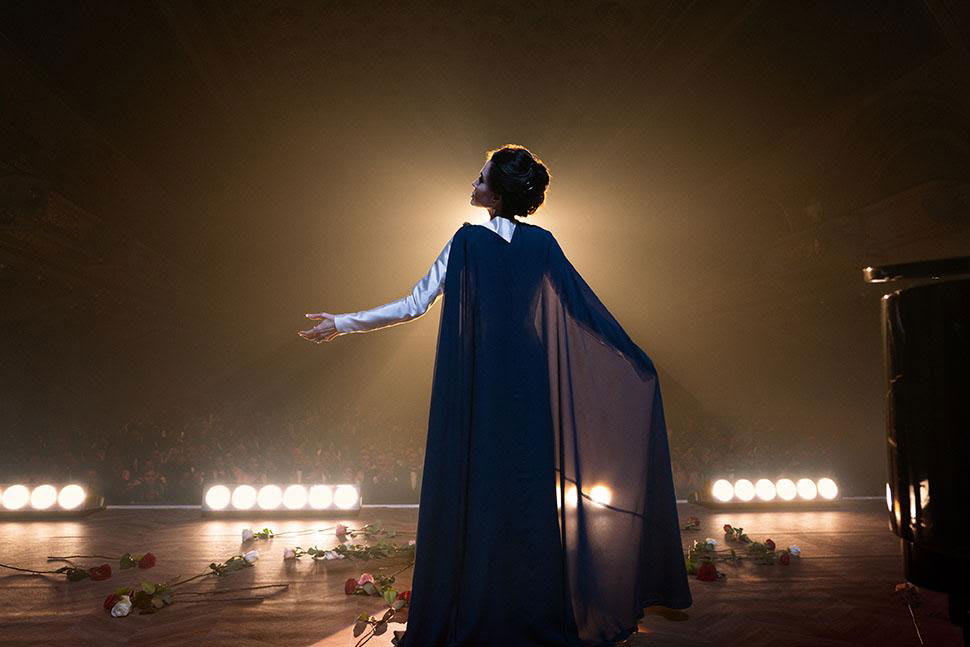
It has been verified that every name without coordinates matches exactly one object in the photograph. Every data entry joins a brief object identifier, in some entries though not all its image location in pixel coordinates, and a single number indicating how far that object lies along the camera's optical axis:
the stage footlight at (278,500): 5.18
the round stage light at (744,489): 5.66
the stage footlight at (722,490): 5.63
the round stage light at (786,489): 5.75
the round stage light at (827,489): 5.77
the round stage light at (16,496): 4.91
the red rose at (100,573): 2.95
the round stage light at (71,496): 4.99
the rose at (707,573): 3.00
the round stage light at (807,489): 5.77
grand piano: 1.43
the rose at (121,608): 2.35
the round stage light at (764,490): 5.71
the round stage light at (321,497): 5.26
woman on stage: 1.93
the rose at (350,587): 2.69
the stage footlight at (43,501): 4.90
